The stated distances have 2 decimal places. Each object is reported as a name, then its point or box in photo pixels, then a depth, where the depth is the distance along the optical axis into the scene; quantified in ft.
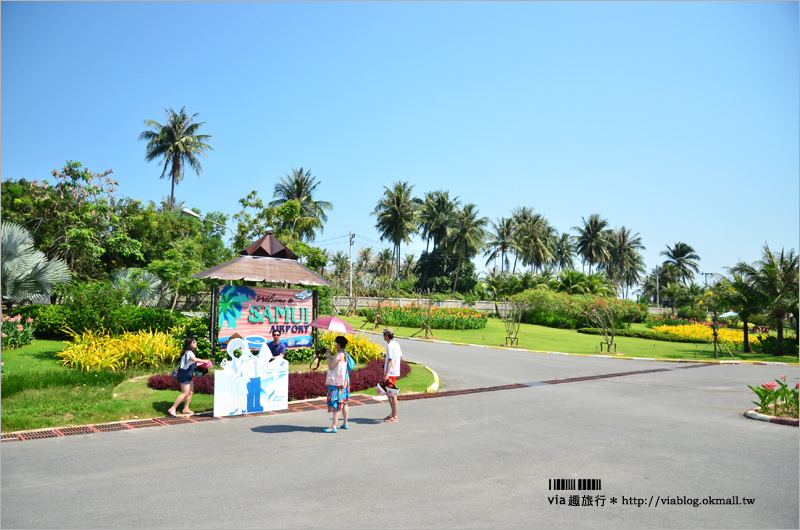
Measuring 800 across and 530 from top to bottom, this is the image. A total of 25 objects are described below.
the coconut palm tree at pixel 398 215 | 212.23
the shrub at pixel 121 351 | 41.47
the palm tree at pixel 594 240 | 255.50
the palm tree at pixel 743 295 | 91.04
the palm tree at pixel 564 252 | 292.04
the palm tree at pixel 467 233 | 220.43
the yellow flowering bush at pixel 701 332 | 112.06
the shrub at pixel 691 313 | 173.37
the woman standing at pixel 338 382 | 28.89
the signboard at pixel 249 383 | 32.19
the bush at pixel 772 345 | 96.38
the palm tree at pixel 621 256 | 266.57
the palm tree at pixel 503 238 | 234.17
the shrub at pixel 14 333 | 48.88
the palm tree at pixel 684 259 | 293.64
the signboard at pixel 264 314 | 45.52
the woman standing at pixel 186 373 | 31.42
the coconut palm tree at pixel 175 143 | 159.74
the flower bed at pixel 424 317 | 120.78
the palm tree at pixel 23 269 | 56.75
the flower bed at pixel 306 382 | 37.09
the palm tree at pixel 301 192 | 191.11
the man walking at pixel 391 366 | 31.76
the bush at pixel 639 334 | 119.34
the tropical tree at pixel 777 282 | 86.28
